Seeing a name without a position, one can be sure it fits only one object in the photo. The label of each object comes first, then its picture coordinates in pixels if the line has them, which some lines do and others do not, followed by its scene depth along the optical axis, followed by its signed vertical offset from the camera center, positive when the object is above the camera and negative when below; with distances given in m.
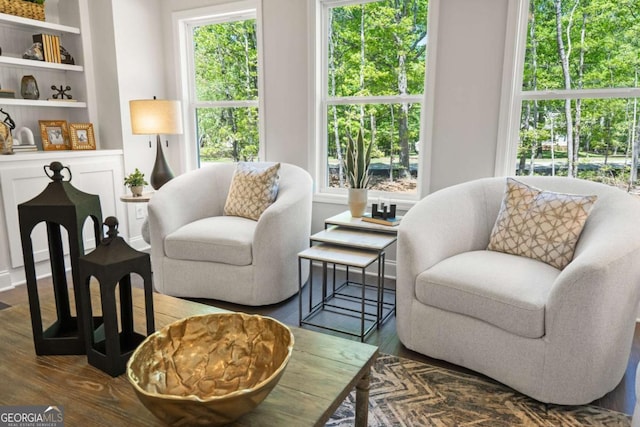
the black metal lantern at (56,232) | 1.24 -0.31
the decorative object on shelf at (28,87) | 3.34 +0.27
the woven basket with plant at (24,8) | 3.12 +0.84
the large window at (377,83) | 3.12 +0.30
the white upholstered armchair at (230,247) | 2.60 -0.74
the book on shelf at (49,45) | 3.38 +0.60
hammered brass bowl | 1.09 -0.60
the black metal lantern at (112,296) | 1.12 -0.46
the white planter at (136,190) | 3.42 -0.51
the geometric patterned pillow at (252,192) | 2.95 -0.45
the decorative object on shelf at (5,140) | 3.05 -0.12
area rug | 1.68 -1.12
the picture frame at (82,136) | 3.56 -0.10
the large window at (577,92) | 2.52 +0.20
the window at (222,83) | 3.74 +0.37
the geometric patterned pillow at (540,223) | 2.03 -0.47
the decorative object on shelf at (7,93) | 3.17 +0.22
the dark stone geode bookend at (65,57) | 3.55 +0.54
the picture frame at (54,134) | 3.47 -0.09
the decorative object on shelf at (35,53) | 3.34 +0.54
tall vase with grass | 2.75 -0.30
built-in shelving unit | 3.28 +0.43
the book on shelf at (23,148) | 3.27 -0.18
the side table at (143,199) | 3.08 -0.57
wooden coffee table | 1.02 -0.67
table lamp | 3.35 +0.05
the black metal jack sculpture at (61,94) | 3.59 +0.24
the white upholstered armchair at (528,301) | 1.64 -0.71
